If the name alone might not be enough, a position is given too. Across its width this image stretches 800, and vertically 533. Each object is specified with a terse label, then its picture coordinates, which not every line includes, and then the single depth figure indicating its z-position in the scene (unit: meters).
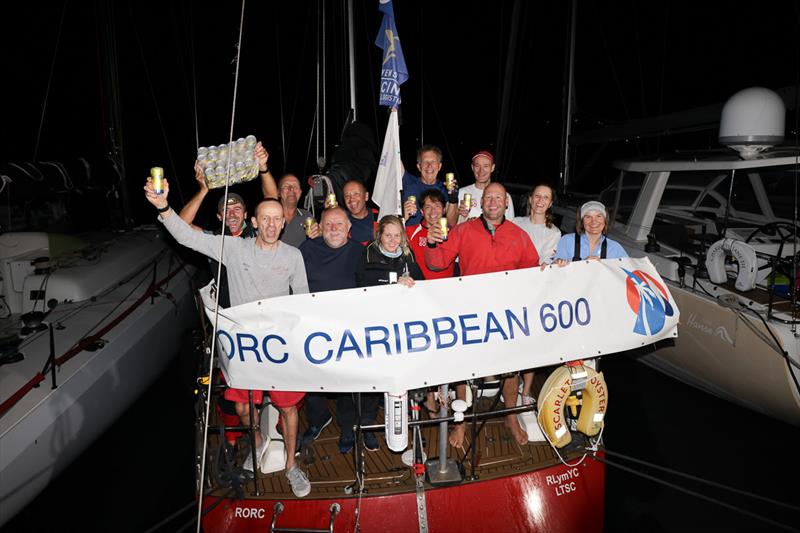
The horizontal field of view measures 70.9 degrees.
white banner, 3.82
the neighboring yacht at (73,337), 5.11
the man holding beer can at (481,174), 5.64
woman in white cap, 4.76
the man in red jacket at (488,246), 4.61
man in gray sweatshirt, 4.12
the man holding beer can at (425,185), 5.33
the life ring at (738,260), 6.30
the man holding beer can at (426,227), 4.80
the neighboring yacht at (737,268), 5.87
